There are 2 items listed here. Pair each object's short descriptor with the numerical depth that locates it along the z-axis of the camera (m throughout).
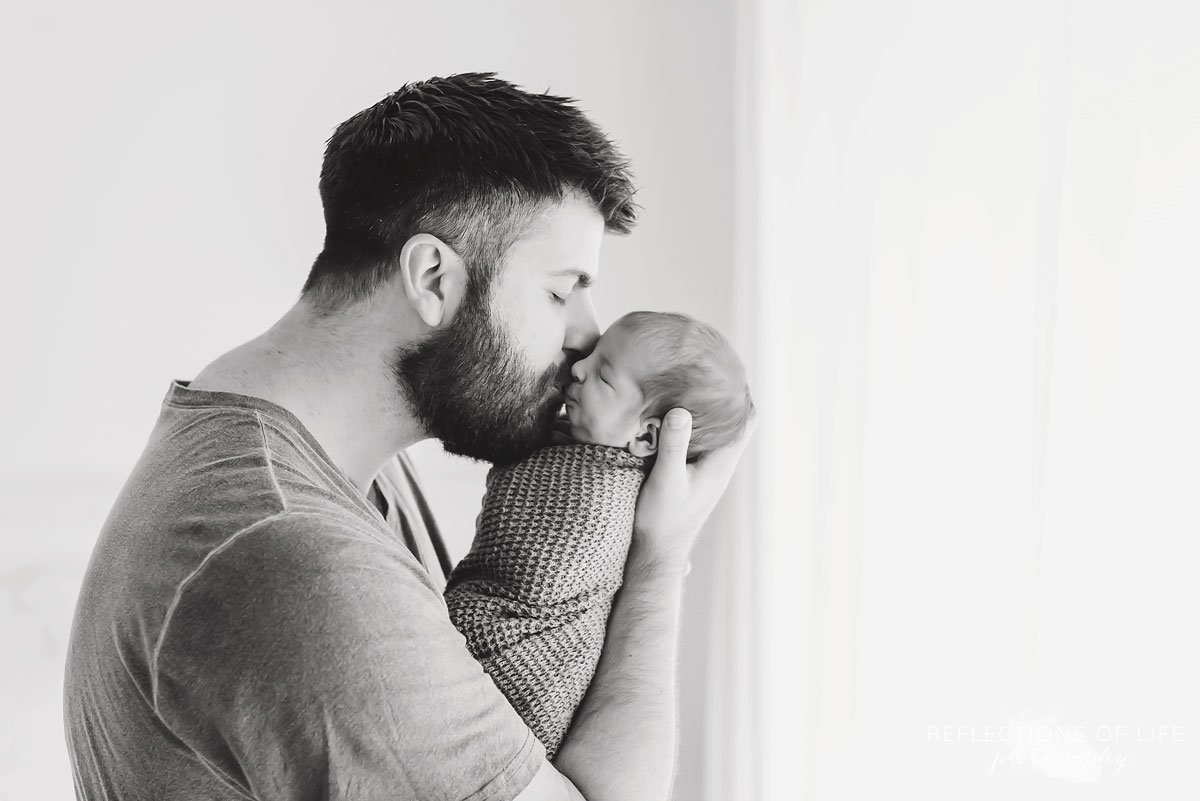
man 0.69
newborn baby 1.05
